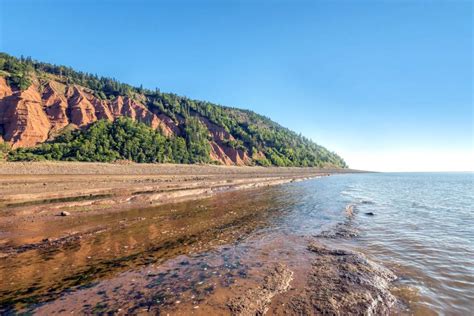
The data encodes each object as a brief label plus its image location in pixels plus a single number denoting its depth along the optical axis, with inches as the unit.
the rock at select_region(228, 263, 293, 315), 255.3
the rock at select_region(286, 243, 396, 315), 258.1
